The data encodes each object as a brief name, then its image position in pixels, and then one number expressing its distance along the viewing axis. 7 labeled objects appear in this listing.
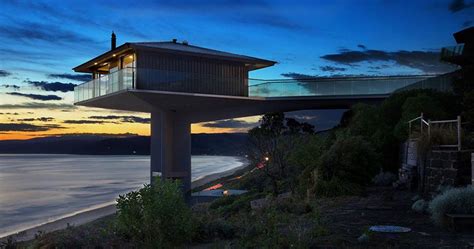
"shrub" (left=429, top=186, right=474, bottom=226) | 9.59
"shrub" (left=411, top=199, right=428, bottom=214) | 11.56
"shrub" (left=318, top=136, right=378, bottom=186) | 16.67
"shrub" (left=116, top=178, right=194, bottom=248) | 8.34
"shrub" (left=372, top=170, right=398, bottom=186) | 17.62
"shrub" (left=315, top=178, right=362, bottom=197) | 15.38
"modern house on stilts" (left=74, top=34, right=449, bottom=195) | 35.06
